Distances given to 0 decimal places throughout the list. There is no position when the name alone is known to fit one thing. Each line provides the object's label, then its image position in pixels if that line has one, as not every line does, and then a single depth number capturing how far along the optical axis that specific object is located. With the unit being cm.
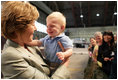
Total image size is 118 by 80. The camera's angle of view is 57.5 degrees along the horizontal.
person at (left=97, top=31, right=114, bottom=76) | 151
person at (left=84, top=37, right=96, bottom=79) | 221
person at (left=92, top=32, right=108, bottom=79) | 160
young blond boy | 70
